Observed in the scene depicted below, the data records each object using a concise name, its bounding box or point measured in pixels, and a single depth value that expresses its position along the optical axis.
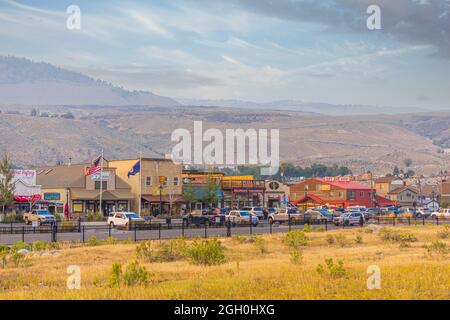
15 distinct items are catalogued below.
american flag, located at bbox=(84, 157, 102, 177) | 86.31
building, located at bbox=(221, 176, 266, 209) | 101.00
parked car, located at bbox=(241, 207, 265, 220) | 78.69
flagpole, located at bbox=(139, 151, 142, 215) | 88.81
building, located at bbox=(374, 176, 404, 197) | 139.00
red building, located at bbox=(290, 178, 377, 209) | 116.69
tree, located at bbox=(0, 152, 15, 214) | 75.50
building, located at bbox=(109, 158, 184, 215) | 89.25
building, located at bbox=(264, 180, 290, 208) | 109.50
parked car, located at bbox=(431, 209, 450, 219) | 85.22
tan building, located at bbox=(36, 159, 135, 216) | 84.06
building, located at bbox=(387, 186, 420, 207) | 135.38
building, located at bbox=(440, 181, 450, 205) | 142.62
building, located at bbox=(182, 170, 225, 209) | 92.56
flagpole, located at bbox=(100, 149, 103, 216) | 85.49
